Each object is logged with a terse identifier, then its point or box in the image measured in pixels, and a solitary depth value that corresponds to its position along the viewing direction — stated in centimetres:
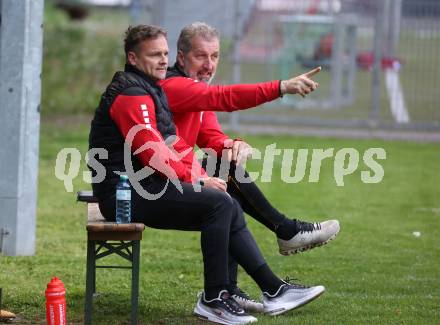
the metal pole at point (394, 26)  3703
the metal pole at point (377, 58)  3728
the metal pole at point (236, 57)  3622
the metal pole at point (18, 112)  1667
